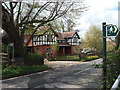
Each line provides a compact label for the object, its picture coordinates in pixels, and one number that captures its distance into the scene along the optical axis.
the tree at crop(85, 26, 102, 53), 38.33
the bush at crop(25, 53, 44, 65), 17.88
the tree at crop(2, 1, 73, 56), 15.64
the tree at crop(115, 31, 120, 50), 4.07
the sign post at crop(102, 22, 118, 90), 4.15
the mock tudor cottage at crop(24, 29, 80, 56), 38.06
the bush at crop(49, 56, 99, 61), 30.95
